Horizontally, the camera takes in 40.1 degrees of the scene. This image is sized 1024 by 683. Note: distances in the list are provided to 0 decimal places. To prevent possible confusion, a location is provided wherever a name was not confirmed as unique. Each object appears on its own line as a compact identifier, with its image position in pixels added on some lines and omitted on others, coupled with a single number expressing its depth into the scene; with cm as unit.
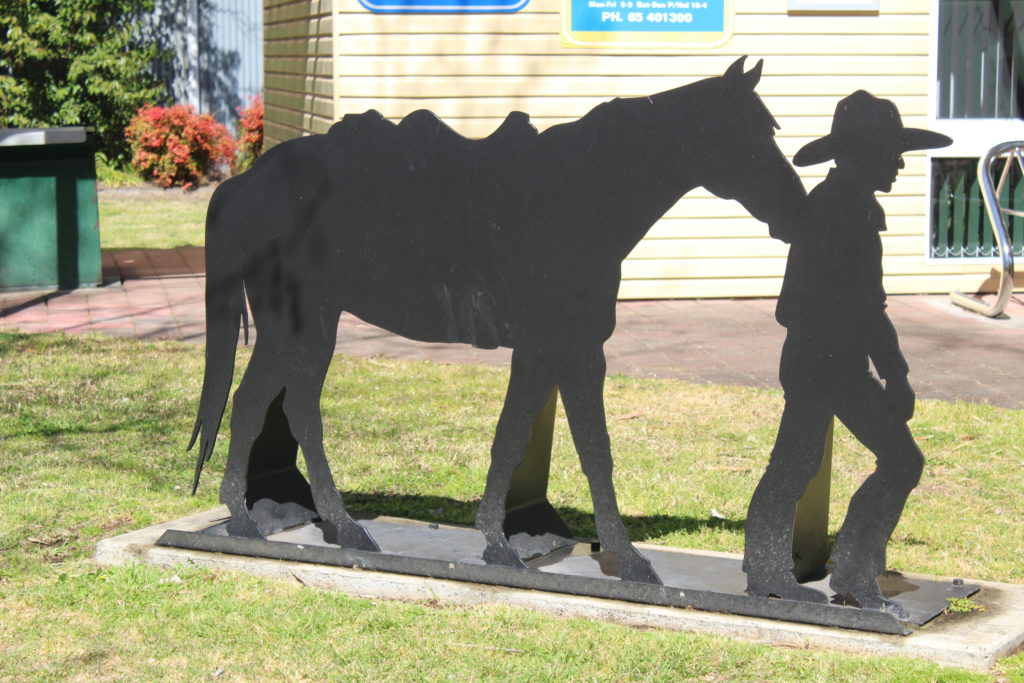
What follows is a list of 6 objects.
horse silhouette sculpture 444
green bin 1169
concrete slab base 411
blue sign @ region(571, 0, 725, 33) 1098
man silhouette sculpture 421
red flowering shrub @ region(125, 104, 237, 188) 2009
